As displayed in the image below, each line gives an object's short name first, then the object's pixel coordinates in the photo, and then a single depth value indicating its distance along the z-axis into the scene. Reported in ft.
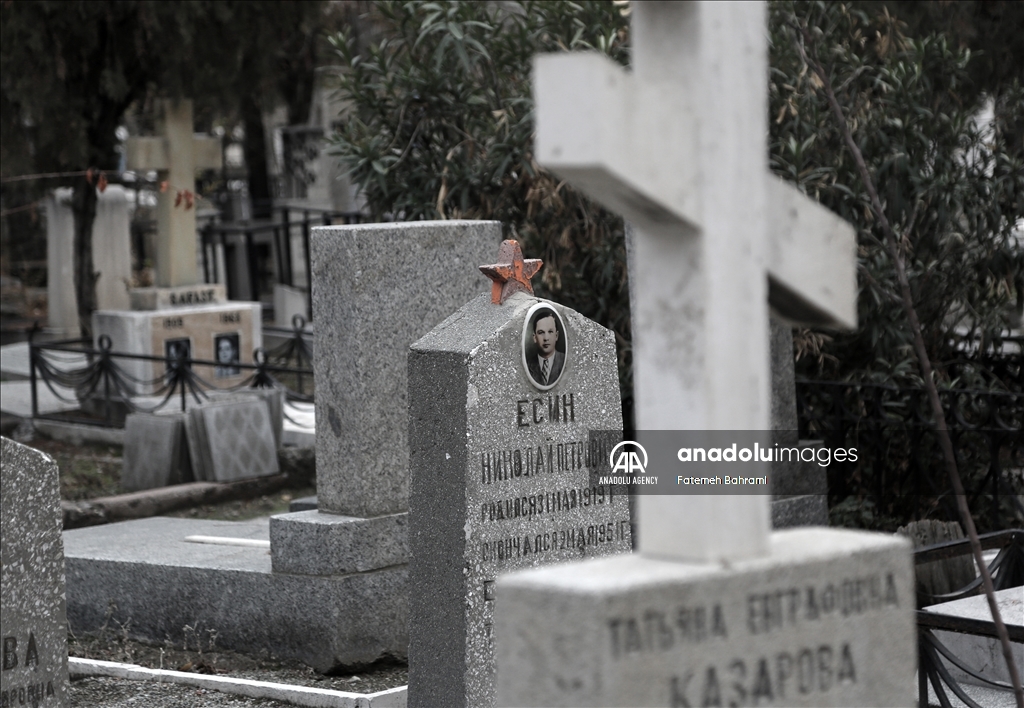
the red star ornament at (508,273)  18.08
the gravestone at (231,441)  34.35
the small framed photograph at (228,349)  47.55
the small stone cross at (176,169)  46.70
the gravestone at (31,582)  14.37
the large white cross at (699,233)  8.04
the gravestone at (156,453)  34.63
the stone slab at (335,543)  21.52
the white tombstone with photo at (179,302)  45.65
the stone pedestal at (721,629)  7.92
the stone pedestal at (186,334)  45.29
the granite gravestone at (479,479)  17.08
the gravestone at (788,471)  25.62
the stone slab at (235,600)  21.53
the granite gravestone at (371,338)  21.91
